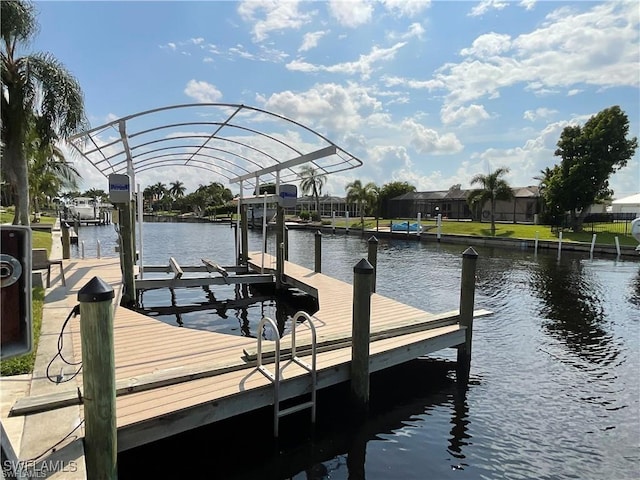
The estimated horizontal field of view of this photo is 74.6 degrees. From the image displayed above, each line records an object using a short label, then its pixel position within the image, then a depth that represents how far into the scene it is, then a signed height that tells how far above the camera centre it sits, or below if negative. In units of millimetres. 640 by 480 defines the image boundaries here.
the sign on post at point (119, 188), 9328 +369
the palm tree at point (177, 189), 120688 +4684
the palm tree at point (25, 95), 10570 +2782
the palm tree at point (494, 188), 38291 +1961
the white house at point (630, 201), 32438 +807
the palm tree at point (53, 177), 30634 +2291
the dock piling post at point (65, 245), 16016 -1589
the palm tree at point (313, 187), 64250 +3176
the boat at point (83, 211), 57459 -941
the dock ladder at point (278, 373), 4926 -2065
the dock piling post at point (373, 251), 11258 -1165
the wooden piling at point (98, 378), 3291 -1416
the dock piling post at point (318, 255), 13526 -1554
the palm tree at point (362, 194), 51719 +1686
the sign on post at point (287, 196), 11867 +309
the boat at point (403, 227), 42119 -1943
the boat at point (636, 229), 23064 -984
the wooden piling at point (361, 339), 5590 -1766
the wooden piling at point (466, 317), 7301 -1927
